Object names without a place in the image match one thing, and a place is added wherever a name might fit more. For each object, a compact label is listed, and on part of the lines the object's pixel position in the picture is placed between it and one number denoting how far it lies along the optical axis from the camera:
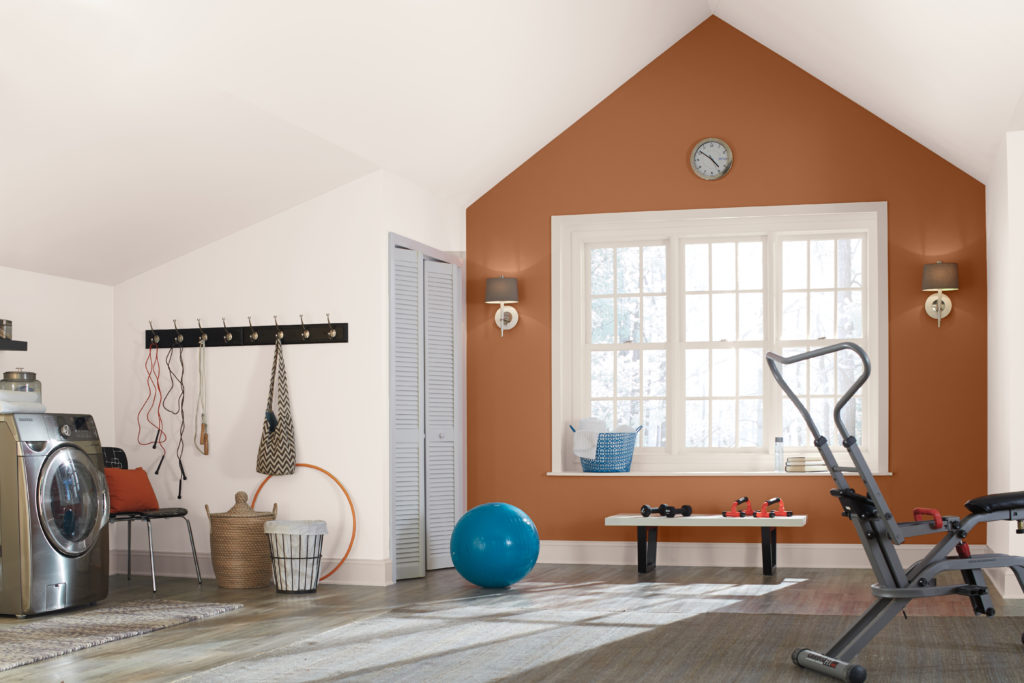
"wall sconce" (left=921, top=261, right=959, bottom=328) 7.03
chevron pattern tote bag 6.63
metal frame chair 6.31
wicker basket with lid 6.44
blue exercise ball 6.19
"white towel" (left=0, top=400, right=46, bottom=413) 5.68
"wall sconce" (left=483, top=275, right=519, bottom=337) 7.72
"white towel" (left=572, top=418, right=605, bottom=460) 7.66
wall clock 7.64
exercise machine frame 4.03
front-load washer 5.44
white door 6.82
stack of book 7.30
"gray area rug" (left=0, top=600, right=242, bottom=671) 4.64
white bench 6.84
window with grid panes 7.51
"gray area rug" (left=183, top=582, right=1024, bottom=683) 4.15
